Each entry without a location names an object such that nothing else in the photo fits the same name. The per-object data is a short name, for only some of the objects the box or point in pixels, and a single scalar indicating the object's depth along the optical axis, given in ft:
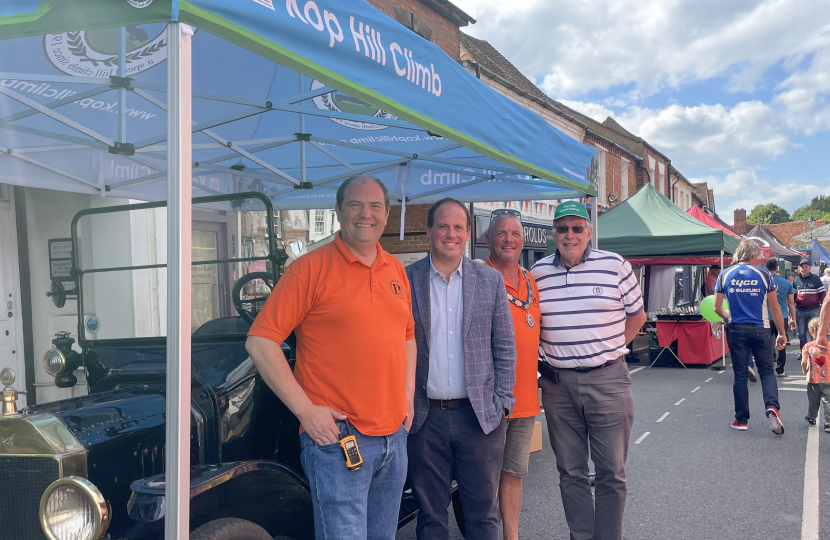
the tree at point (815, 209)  282.01
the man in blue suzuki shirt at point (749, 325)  19.15
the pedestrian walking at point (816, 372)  18.61
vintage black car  6.45
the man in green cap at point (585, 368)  10.00
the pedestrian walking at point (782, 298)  30.66
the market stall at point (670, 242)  32.63
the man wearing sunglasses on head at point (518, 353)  9.94
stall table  34.24
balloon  31.94
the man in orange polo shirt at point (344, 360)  6.63
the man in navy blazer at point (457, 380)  8.64
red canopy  40.70
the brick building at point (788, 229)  213.25
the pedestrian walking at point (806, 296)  33.96
